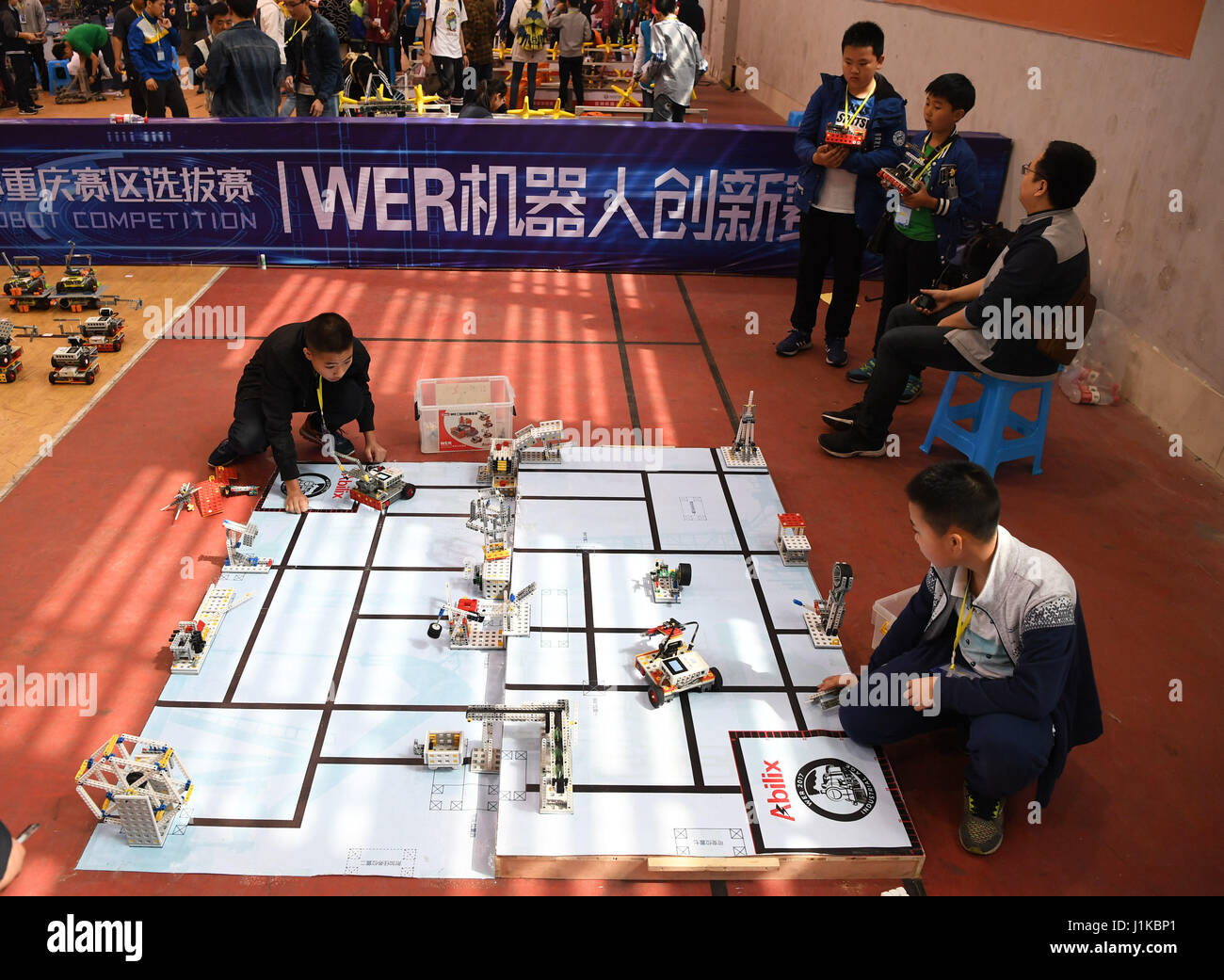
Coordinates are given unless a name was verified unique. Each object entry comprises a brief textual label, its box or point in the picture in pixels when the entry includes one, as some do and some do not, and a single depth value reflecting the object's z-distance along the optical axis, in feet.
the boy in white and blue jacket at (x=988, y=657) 10.28
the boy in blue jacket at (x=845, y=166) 20.53
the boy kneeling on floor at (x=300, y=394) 15.48
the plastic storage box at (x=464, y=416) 18.52
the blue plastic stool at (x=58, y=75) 47.98
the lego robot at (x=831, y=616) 13.76
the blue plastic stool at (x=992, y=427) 17.97
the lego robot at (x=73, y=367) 20.54
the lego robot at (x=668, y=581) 14.62
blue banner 25.52
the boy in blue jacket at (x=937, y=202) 19.12
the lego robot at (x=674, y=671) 12.77
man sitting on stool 16.06
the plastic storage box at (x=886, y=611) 14.16
